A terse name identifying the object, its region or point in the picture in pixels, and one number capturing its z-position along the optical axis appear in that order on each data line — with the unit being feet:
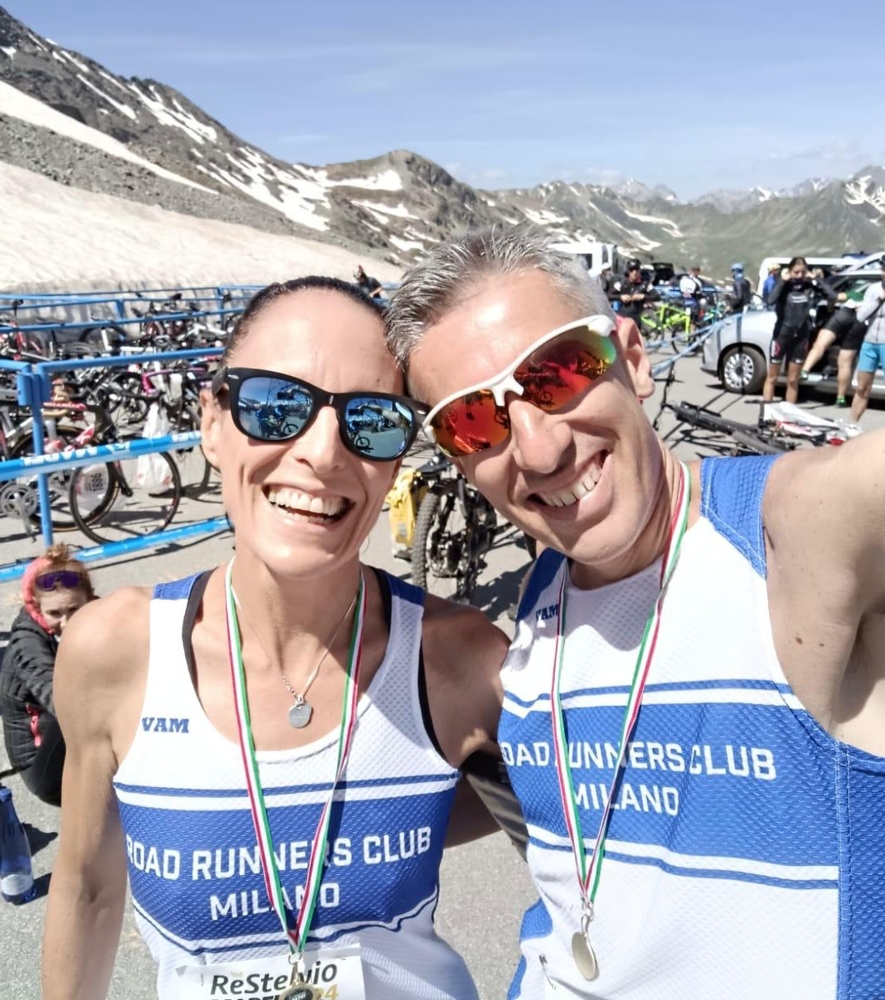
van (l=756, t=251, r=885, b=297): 45.84
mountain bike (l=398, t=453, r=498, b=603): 17.20
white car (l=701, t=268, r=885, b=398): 41.55
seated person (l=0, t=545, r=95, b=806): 10.63
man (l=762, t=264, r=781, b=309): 60.01
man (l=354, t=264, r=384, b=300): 45.06
